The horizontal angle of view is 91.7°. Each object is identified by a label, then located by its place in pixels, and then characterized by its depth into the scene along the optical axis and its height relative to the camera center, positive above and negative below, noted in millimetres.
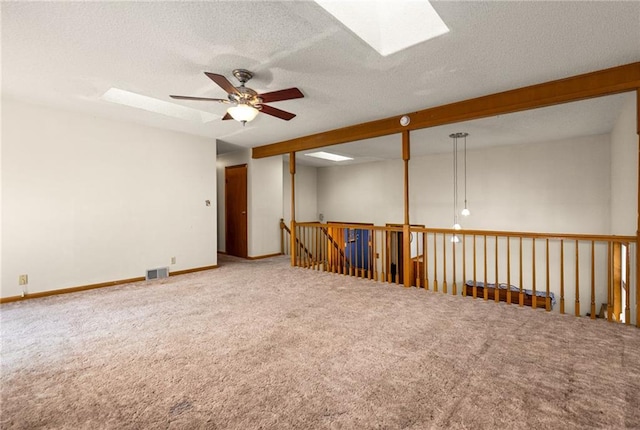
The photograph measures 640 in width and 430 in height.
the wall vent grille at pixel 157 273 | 4996 -958
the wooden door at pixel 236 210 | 7008 +93
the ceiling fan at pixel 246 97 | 2914 +1126
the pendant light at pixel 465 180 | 7216 +727
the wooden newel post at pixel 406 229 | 4457 -252
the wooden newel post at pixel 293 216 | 6074 -69
